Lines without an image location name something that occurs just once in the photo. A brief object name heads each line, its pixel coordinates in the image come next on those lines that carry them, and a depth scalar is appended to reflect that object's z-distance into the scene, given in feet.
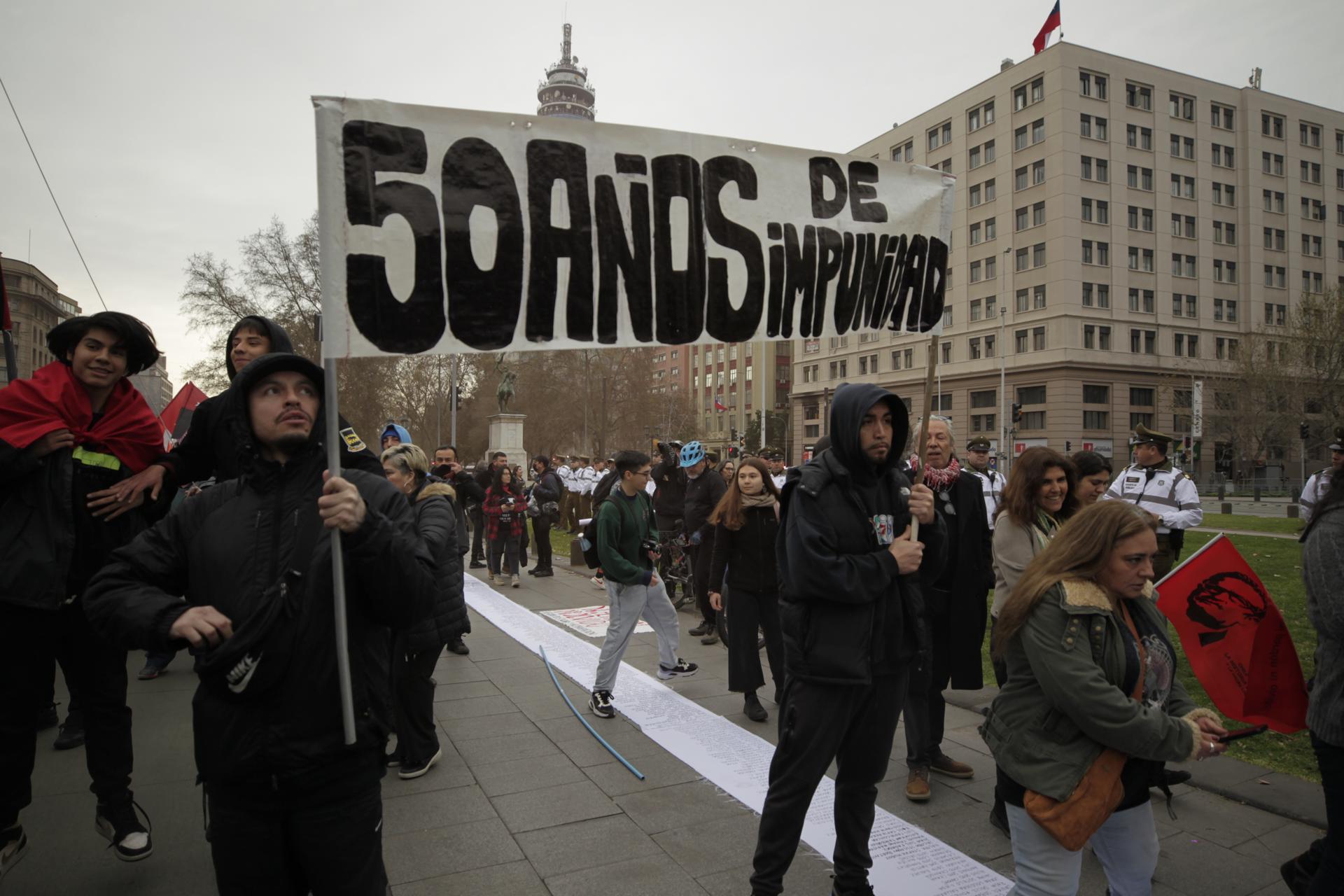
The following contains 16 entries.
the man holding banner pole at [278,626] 6.67
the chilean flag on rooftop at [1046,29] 162.66
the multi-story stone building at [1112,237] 175.32
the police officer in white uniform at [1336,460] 9.68
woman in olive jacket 7.93
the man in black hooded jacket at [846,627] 9.71
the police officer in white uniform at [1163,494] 23.39
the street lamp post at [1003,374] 175.99
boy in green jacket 19.33
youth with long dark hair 19.02
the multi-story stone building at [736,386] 310.86
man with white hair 15.10
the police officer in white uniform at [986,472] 19.62
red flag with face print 10.59
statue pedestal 108.78
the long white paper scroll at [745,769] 11.41
